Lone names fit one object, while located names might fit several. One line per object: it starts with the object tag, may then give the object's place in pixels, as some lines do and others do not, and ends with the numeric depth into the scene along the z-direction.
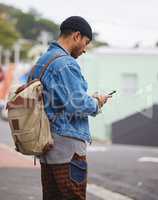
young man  4.73
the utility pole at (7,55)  110.72
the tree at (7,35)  109.88
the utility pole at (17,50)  104.91
